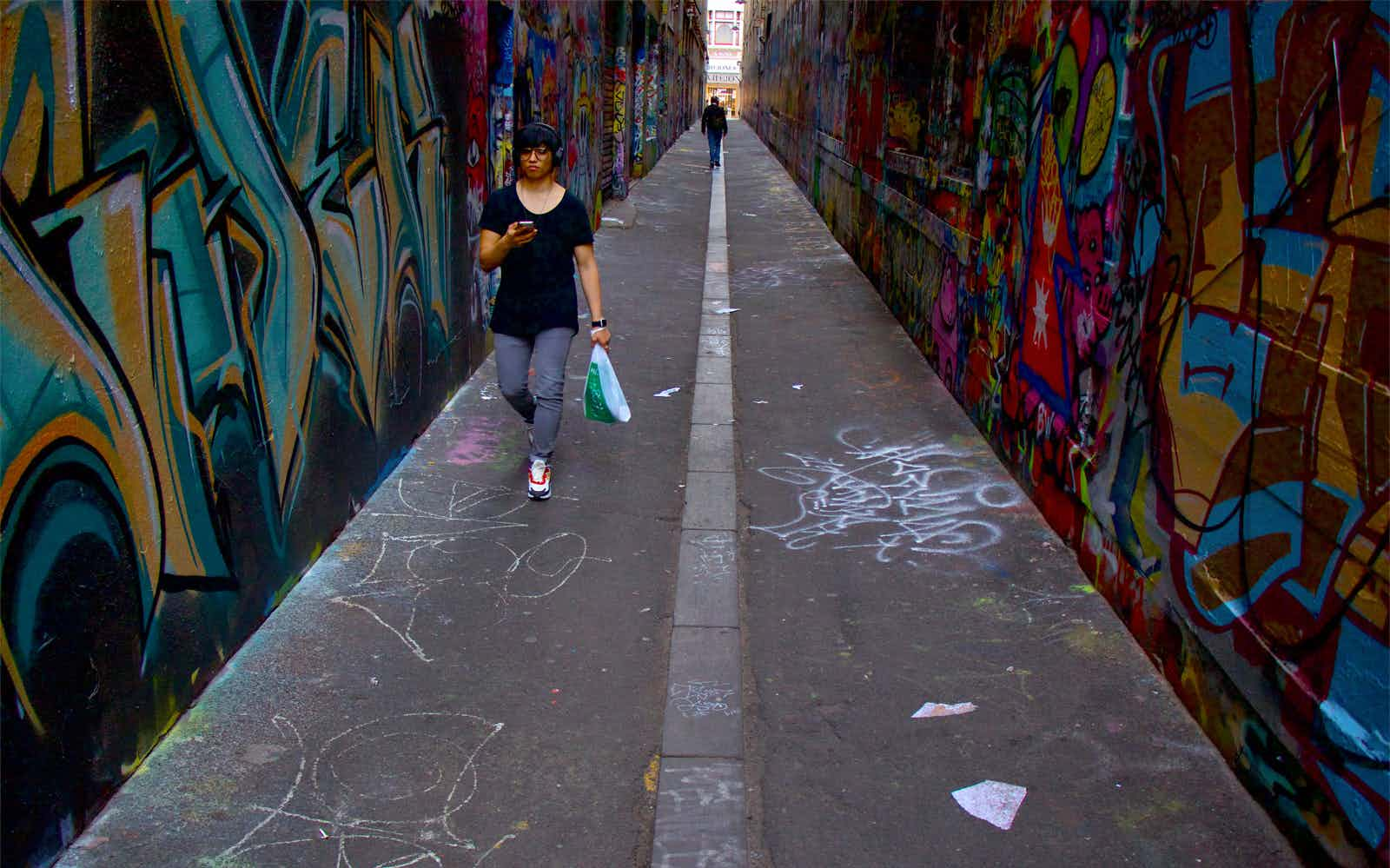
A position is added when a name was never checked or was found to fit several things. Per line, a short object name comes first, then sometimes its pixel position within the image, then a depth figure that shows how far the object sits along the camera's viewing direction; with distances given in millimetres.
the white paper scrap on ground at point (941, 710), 3869
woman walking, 5594
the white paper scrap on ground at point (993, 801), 3301
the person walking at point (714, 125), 28312
